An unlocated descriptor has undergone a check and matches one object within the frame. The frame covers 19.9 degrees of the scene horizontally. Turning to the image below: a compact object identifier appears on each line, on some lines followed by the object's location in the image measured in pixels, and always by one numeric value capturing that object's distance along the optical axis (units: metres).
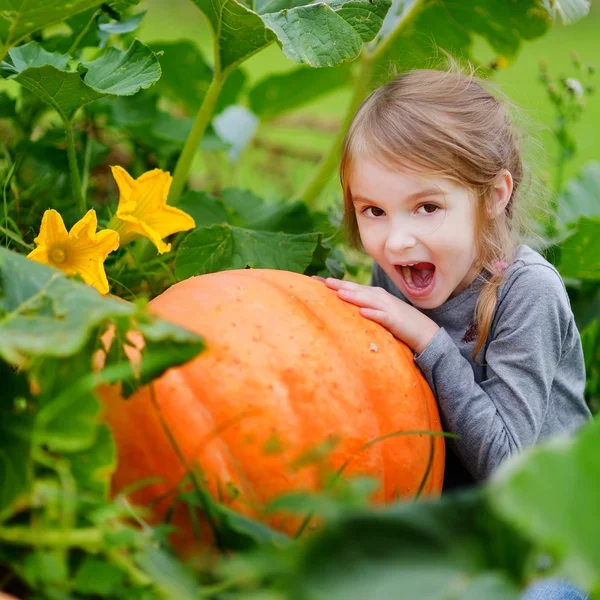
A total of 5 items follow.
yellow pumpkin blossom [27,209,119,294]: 1.41
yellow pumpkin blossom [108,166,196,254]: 1.45
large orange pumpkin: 1.28
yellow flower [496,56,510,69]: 1.81
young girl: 1.44
